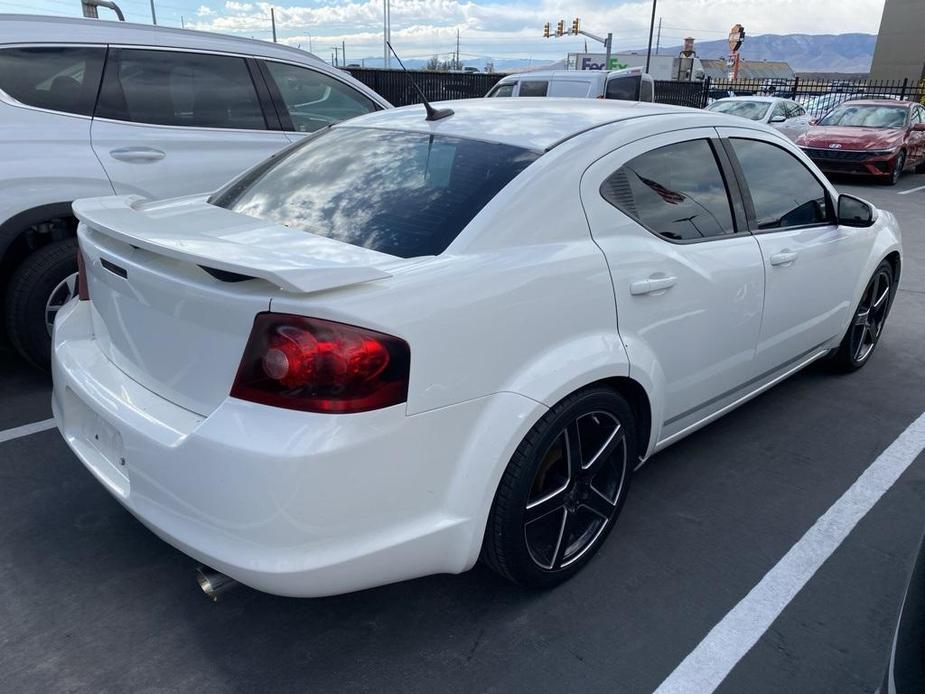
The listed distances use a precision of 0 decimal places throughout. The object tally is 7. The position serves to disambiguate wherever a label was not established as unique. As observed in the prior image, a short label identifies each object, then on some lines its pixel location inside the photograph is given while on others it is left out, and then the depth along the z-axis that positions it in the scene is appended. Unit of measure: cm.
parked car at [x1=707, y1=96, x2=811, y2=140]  1475
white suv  376
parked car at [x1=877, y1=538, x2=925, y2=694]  131
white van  1220
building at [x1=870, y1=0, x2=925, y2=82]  3478
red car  1274
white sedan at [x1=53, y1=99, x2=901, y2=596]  181
